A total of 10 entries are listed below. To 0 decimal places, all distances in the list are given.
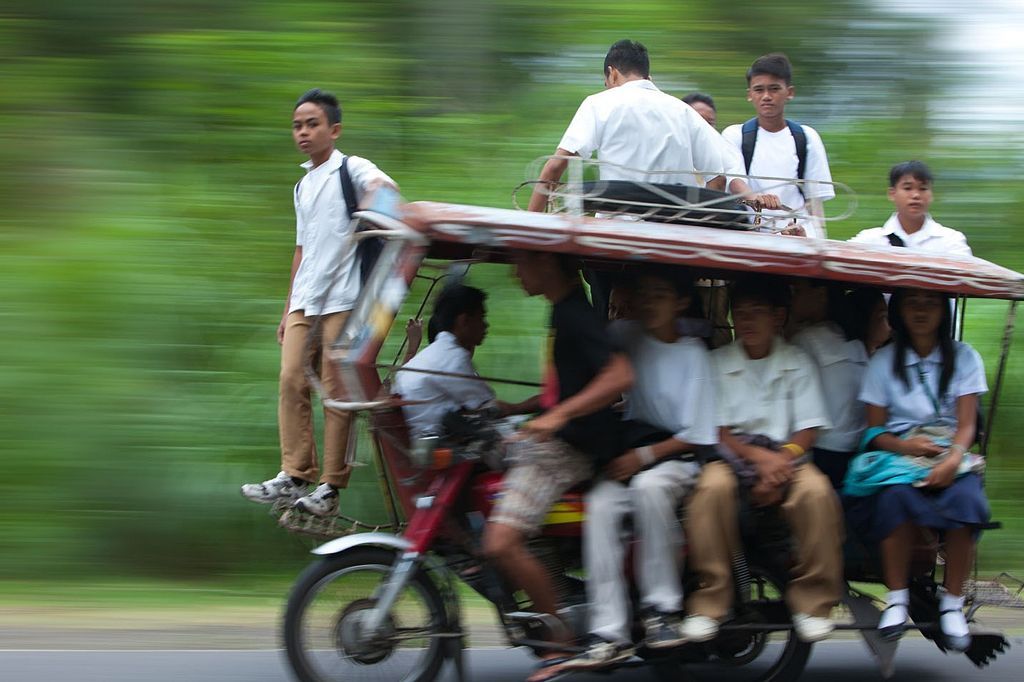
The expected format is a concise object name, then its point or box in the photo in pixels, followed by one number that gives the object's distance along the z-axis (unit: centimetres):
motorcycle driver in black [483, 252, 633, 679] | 893
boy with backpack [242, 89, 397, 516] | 1116
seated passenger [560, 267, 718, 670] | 909
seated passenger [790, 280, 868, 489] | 998
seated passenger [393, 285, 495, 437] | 961
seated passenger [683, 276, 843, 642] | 920
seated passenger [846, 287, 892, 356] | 1037
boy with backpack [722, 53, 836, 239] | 1221
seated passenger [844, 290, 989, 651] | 937
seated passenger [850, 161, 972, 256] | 1116
